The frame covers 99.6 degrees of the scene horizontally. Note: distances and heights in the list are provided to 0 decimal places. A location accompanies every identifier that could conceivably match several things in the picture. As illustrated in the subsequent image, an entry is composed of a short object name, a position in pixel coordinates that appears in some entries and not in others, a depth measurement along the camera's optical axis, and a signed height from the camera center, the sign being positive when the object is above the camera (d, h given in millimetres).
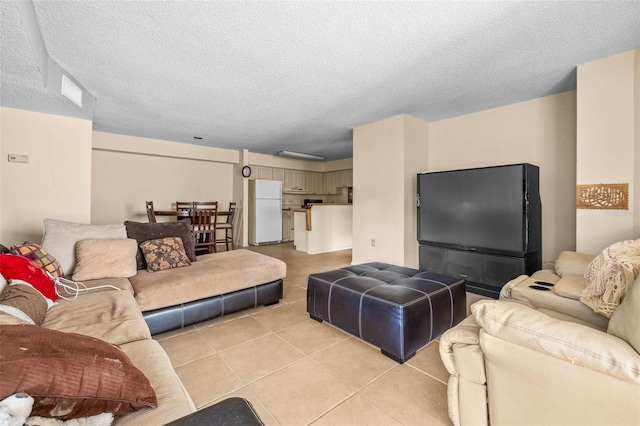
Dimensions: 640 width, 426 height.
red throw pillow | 1481 -349
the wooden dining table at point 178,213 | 4344 -4
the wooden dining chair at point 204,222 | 4227 -149
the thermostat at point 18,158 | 2769 +555
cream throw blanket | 1135 -296
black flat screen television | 2803 +61
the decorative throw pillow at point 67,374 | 558 -374
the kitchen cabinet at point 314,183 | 7985 +933
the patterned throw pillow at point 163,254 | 2420 -382
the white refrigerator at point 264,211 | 6391 +54
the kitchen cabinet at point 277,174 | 7133 +1050
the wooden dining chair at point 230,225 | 4648 -208
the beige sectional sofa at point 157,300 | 962 -573
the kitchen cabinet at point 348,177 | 7421 +1014
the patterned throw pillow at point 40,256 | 1851 -314
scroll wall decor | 2264 +166
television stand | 2861 -596
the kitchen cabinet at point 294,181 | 7426 +924
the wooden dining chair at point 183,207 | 4316 +93
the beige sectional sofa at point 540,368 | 812 -527
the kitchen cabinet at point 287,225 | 7309 -319
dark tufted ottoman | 1751 -655
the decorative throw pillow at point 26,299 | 1216 -419
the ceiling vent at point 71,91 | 2562 +1207
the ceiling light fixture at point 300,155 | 6245 +1419
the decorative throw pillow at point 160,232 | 2553 -194
